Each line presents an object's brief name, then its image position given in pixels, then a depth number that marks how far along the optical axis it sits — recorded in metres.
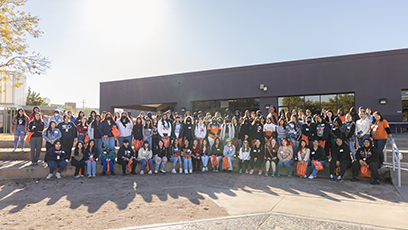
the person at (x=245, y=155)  8.34
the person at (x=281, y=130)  8.28
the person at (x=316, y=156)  7.32
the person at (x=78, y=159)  7.67
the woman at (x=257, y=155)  8.26
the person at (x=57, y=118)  8.55
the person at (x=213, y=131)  9.07
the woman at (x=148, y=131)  8.76
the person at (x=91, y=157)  7.74
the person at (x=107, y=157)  7.96
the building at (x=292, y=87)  12.12
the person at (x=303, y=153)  7.46
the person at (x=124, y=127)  8.67
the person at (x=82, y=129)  8.46
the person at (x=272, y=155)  7.90
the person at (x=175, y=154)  8.52
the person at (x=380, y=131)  7.09
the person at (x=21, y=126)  8.45
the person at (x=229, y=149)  8.66
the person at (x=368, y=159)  6.53
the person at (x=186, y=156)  8.40
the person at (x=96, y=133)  8.34
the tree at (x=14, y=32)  9.78
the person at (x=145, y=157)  8.26
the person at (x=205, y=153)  8.66
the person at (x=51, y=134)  7.79
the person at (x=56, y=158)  7.41
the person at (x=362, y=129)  7.26
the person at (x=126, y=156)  8.07
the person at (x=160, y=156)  8.34
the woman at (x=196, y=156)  8.63
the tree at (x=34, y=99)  37.38
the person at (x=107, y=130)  8.29
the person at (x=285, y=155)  7.72
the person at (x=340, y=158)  7.00
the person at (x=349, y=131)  7.52
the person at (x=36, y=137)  7.80
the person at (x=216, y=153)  8.61
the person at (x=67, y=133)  8.00
